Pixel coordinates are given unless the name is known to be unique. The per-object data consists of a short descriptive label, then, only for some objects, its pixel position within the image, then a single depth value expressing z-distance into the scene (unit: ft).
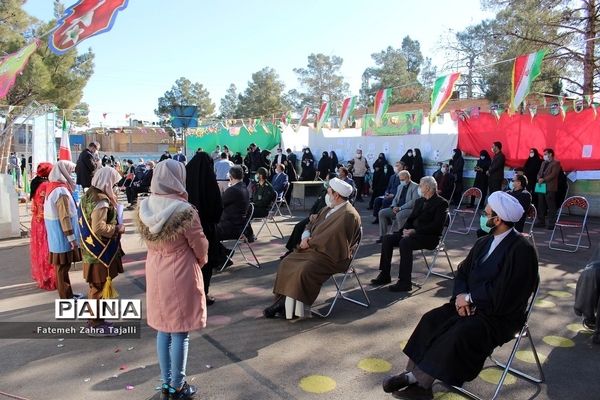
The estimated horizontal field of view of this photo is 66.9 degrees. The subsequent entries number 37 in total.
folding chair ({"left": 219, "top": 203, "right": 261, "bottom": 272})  19.95
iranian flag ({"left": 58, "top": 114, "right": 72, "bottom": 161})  34.14
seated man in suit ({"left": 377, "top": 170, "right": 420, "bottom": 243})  23.40
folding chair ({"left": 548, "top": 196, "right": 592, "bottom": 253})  24.07
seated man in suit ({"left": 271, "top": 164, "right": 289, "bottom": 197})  33.88
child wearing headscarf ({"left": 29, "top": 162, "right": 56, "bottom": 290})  16.47
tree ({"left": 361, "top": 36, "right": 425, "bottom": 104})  140.15
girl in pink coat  9.03
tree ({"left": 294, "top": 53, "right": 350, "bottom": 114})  166.30
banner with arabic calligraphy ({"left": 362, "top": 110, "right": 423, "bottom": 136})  46.92
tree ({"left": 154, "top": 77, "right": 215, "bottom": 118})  183.73
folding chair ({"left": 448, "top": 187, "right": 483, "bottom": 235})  28.68
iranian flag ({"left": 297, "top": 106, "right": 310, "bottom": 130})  56.53
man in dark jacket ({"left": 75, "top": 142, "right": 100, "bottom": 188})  28.63
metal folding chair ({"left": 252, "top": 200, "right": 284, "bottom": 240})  26.35
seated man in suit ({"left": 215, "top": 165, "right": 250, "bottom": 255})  19.76
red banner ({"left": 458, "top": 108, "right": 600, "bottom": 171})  33.91
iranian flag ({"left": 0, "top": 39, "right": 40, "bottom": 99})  21.32
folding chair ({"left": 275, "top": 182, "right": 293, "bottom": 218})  33.52
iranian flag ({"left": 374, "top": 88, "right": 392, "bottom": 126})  41.73
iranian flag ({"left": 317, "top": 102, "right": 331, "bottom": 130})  51.90
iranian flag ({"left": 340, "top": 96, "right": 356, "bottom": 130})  47.62
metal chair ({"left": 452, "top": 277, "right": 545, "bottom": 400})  9.50
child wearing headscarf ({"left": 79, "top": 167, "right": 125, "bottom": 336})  12.69
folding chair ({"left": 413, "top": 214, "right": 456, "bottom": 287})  17.89
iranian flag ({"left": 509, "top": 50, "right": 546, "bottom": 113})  29.12
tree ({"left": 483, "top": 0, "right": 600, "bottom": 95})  46.62
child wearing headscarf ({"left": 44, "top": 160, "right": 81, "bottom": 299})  14.11
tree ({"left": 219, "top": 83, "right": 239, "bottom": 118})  205.67
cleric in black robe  9.08
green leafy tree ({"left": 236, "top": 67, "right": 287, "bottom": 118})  157.58
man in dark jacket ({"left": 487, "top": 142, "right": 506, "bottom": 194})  35.63
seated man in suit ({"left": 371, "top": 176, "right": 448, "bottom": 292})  17.08
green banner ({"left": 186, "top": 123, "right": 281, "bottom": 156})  63.05
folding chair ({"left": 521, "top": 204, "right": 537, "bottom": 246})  23.17
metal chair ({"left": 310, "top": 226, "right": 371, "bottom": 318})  14.78
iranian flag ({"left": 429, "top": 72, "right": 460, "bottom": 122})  35.04
